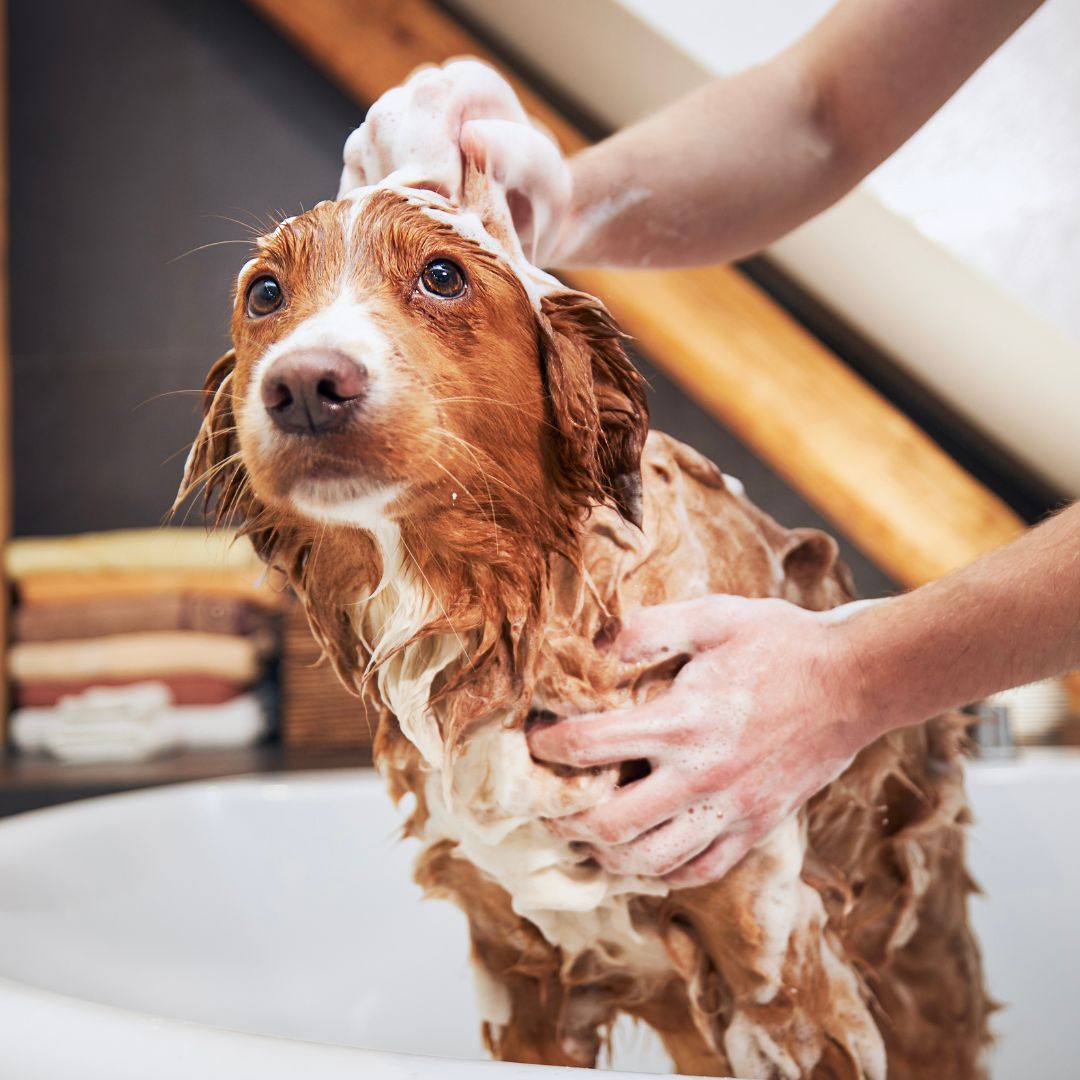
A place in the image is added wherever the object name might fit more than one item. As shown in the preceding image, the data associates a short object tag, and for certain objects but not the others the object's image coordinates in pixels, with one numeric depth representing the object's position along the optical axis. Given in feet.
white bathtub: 3.02
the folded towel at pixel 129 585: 5.90
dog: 1.61
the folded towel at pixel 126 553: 5.95
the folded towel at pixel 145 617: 5.88
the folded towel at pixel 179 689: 5.81
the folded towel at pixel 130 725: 5.50
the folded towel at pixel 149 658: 5.82
